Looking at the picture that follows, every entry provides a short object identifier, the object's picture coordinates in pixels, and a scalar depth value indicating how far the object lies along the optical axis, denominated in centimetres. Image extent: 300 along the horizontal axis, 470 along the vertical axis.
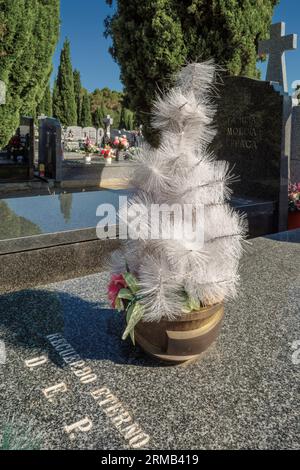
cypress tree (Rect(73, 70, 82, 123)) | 4026
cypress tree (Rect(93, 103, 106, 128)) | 4334
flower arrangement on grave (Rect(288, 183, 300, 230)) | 589
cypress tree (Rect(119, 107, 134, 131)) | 4469
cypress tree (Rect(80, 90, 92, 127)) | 3978
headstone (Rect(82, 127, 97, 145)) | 2835
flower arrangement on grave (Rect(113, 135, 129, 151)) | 1552
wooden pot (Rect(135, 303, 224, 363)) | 200
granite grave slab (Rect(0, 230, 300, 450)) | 168
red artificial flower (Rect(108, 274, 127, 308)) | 210
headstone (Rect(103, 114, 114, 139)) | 2306
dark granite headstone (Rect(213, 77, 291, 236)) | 556
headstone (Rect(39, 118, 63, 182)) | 1212
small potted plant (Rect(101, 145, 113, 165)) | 1473
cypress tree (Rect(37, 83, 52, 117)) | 3120
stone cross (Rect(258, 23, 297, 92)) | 750
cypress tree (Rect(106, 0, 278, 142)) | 976
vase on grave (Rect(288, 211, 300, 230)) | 590
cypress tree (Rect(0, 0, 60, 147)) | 876
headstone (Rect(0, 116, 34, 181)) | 1159
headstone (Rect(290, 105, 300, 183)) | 762
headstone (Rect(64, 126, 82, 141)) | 2661
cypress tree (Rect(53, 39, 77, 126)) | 3462
